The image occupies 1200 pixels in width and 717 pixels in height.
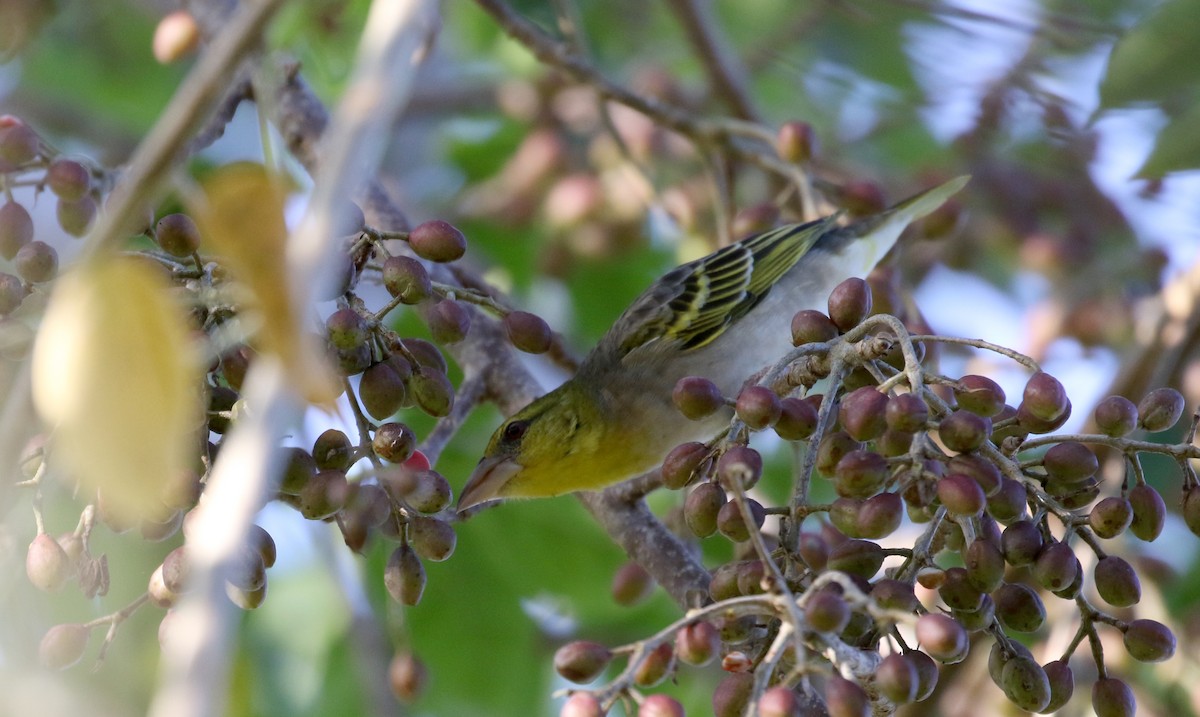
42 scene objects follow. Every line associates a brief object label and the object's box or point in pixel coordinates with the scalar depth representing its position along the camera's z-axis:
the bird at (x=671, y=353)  7.34
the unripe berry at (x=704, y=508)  4.16
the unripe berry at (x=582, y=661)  3.61
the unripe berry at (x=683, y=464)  4.43
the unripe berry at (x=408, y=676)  6.16
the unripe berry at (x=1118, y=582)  3.96
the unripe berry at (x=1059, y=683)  3.97
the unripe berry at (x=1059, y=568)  3.72
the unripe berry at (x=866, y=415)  3.73
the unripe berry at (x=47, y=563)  3.94
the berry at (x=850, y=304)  4.43
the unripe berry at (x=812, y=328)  4.42
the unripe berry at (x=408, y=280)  4.45
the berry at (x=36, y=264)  4.55
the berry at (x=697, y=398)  4.60
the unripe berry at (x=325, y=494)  4.01
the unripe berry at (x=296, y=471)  4.17
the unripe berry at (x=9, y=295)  4.24
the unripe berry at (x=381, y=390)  4.37
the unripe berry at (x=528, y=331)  5.19
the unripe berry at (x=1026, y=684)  3.80
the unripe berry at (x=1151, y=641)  3.99
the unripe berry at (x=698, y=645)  3.39
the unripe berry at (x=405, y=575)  4.46
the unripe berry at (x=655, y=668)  3.44
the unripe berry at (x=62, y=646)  4.15
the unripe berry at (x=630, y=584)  6.41
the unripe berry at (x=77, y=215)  5.22
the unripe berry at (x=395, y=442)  4.23
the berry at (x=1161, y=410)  4.23
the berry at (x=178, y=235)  4.46
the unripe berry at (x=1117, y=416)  4.11
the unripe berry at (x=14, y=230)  4.89
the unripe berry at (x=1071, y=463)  3.85
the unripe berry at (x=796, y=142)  7.34
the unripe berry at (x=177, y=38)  7.37
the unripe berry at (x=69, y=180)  5.13
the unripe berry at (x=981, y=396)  3.80
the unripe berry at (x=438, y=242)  4.76
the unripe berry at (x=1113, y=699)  3.94
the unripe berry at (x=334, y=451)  4.22
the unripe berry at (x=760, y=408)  3.98
